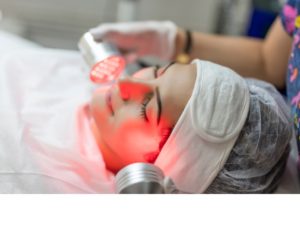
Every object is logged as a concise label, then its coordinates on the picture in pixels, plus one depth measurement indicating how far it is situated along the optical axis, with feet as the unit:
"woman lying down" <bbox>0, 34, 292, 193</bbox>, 2.39
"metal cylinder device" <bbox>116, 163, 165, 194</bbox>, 1.75
